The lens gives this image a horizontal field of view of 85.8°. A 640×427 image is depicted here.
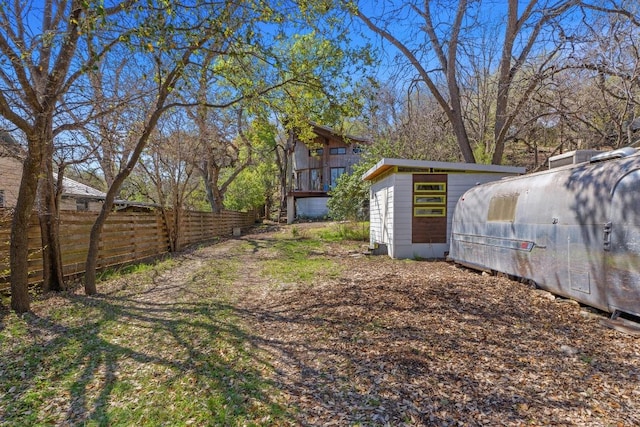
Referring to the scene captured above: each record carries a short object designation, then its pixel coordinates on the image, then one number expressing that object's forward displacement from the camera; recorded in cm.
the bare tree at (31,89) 448
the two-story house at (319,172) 2658
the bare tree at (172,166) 1087
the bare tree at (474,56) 943
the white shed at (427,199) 952
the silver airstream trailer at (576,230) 399
